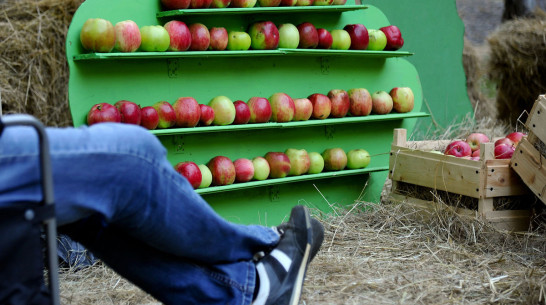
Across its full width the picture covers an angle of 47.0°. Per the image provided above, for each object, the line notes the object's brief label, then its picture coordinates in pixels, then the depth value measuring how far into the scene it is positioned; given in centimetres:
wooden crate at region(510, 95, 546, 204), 291
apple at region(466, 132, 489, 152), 368
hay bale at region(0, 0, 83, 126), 386
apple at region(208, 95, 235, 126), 338
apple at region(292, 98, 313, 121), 368
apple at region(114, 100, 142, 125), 307
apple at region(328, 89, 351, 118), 384
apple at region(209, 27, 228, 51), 335
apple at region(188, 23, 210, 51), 327
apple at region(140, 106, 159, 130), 314
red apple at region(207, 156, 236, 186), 343
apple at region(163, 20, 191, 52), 318
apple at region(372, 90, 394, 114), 400
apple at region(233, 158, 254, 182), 352
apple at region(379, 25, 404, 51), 403
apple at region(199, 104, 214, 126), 333
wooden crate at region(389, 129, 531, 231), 315
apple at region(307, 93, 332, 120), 375
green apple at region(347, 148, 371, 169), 398
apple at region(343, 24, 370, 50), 387
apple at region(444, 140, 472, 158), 344
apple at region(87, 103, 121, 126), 301
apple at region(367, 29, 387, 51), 396
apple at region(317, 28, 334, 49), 373
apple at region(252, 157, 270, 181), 359
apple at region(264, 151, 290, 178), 365
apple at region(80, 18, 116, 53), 299
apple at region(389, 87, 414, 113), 409
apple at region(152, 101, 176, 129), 321
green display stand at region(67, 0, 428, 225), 317
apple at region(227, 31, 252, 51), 341
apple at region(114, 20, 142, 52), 305
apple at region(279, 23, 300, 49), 359
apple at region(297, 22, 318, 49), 367
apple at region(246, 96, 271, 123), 354
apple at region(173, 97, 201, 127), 327
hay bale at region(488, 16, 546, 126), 504
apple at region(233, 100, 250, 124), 346
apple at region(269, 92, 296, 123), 360
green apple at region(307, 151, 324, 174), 383
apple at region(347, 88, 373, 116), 391
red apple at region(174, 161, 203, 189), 325
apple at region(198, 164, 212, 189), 337
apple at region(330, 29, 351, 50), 382
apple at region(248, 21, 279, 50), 350
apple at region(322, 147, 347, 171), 390
